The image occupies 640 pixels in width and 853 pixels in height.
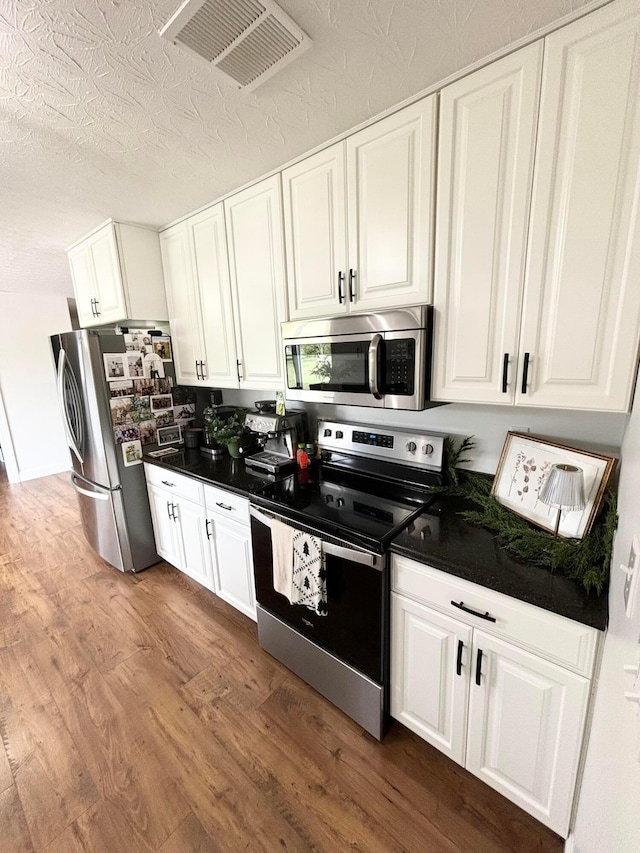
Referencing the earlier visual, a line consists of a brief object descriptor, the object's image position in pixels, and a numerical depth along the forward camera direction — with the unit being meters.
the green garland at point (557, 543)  1.02
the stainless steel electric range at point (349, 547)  1.33
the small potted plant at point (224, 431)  2.23
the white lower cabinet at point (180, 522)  2.17
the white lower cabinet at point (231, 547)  1.87
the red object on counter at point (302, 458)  1.94
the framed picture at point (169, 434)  2.60
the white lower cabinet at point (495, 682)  0.98
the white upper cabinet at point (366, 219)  1.28
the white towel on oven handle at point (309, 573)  1.41
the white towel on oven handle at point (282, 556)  1.52
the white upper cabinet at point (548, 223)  0.94
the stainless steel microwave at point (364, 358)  1.34
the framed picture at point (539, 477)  1.14
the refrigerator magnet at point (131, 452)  2.45
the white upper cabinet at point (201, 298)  2.08
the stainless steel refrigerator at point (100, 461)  2.29
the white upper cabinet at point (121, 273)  2.27
